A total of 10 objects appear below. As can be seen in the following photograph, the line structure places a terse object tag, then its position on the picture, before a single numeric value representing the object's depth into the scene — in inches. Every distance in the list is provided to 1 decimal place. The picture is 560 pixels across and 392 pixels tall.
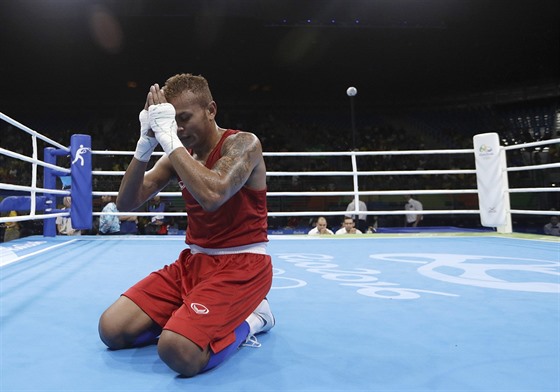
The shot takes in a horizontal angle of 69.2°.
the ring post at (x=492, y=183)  161.3
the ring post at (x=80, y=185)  151.0
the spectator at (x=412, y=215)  279.1
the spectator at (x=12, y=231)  204.1
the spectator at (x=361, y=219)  230.1
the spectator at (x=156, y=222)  237.0
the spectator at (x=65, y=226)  206.5
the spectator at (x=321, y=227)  193.0
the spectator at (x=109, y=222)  202.4
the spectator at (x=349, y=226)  193.8
